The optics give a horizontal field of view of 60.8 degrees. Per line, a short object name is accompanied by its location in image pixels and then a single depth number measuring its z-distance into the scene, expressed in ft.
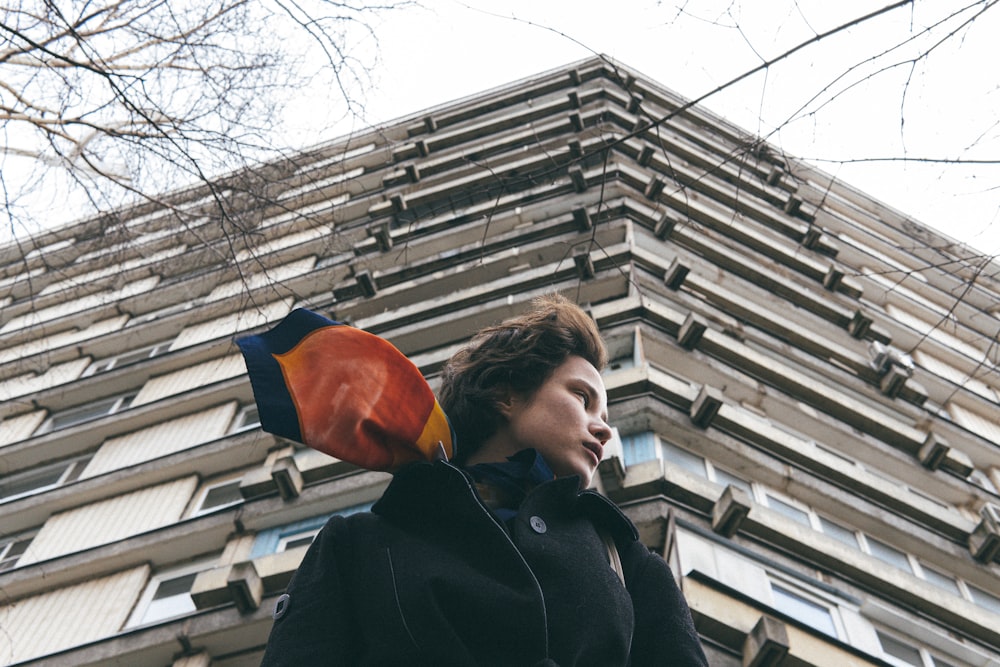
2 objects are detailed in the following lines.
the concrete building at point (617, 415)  23.52
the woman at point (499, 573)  7.14
